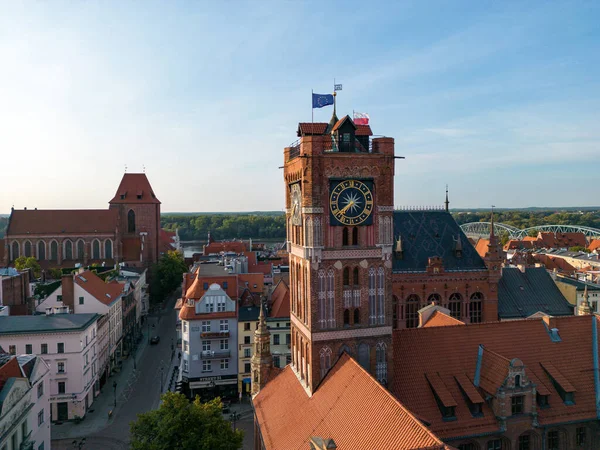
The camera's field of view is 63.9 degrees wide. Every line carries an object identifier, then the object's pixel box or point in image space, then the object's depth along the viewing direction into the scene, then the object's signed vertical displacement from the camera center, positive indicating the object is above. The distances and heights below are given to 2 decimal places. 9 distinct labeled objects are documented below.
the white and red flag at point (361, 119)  32.88 +6.64
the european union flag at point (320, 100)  32.91 +7.96
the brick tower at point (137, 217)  117.56 +0.19
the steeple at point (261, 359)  37.94 -11.28
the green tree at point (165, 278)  110.69 -14.04
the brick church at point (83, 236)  113.50 -4.27
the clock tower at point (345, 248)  29.83 -2.04
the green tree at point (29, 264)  101.31 -9.52
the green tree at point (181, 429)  31.27 -14.12
